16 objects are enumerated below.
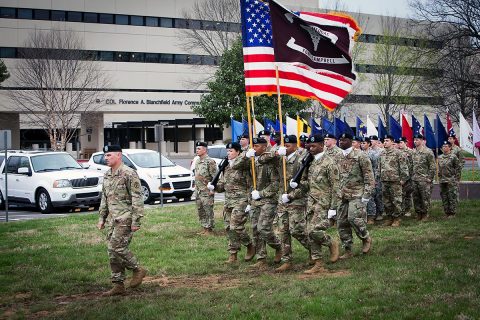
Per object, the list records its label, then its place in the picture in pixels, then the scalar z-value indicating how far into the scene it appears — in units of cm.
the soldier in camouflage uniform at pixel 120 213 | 820
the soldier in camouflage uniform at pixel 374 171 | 1482
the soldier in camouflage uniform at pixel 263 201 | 962
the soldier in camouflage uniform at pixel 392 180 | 1428
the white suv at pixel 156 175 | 2125
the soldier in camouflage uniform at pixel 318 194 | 919
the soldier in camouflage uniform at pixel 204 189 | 1356
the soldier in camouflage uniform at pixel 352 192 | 1027
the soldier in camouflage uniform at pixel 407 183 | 1525
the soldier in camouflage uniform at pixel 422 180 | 1466
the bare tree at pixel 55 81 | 4000
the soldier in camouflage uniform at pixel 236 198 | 1025
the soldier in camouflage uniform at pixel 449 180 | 1495
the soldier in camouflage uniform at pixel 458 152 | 1521
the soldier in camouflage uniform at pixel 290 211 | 937
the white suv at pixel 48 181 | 1939
